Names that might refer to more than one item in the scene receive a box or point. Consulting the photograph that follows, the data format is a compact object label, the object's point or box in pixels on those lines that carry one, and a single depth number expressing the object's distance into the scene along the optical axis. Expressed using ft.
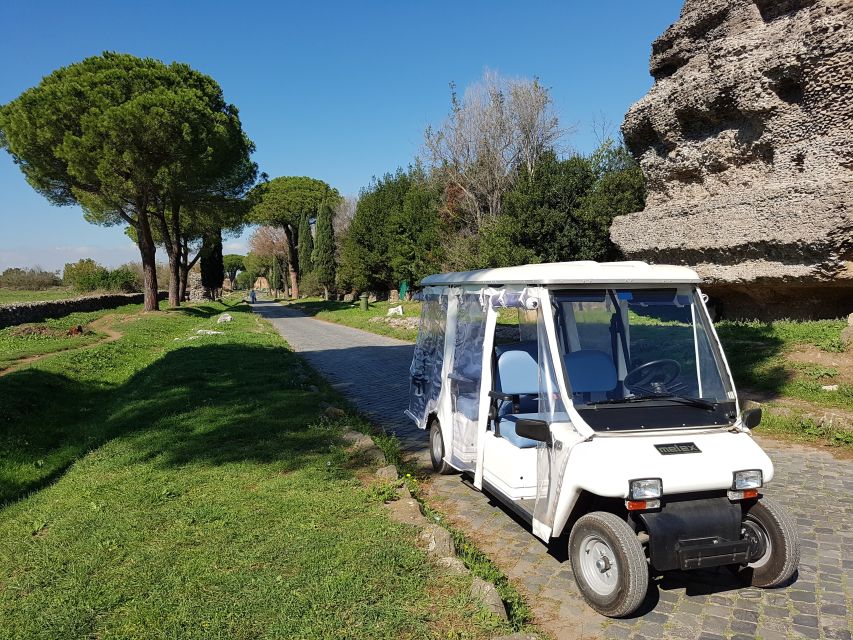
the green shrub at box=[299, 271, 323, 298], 174.87
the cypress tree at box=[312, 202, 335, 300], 160.35
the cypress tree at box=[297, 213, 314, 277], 186.39
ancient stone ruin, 33.32
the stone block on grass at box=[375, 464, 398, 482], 18.24
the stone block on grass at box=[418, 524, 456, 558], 13.13
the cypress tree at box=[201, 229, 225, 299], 158.05
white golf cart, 10.81
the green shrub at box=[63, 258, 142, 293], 135.85
